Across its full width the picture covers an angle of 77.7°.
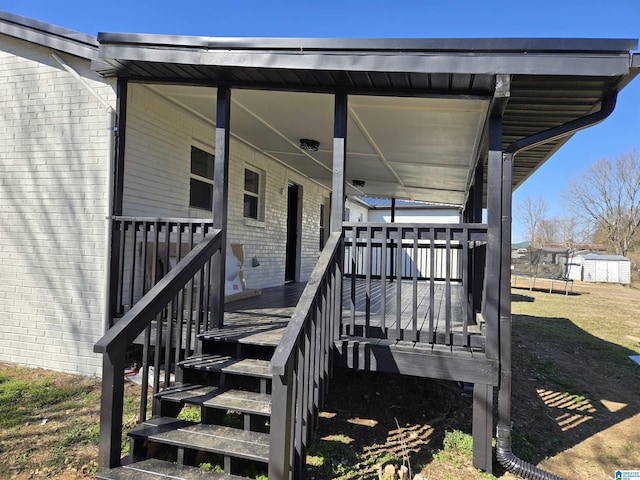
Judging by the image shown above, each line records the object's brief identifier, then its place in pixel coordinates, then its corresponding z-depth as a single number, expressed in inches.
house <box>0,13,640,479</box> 107.8
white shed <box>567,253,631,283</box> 1002.7
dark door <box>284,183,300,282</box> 366.0
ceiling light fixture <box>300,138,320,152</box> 222.4
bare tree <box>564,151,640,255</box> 1329.8
